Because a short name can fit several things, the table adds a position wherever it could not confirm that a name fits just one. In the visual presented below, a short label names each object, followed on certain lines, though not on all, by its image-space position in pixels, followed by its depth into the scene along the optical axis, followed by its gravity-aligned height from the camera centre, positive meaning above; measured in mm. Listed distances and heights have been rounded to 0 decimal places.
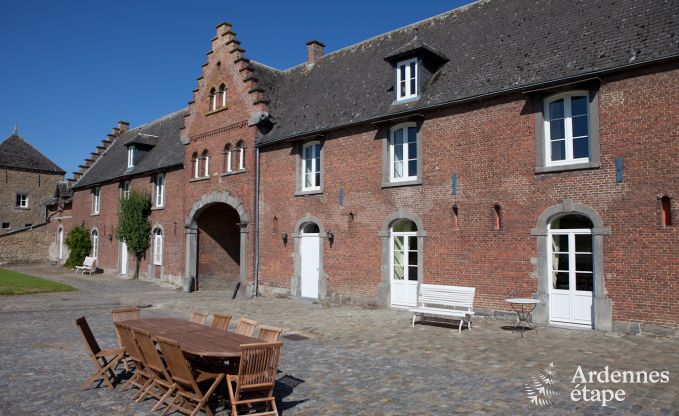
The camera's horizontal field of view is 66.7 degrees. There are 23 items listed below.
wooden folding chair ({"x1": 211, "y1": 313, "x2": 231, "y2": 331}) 7956 -1177
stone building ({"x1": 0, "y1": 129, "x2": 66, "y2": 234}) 40250 +4910
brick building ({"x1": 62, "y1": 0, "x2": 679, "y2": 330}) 10656 +2275
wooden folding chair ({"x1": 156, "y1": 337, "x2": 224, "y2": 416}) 5520 -1491
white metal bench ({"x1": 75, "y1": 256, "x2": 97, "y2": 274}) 28288 -1246
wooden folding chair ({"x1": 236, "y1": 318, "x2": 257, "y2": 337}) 7244 -1155
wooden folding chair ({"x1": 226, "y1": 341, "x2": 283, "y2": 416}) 5508 -1397
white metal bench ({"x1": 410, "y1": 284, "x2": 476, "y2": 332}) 11422 -1196
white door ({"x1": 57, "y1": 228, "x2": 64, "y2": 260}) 35312 +135
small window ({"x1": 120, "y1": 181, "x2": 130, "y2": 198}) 27348 +3006
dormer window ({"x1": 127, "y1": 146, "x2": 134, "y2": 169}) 27192 +4635
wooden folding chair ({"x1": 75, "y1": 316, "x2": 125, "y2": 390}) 6910 -1509
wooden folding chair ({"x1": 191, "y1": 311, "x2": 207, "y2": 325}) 8320 -1159
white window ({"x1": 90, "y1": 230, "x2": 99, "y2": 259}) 29922 +77
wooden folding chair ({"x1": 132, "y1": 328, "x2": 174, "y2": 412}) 6066 -1503
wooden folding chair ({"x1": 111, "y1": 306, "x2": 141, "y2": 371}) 8123 -1116
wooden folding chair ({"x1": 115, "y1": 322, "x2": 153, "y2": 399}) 6543 -1466
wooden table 5664 -1164
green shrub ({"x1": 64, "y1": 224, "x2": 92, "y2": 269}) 30594 +5
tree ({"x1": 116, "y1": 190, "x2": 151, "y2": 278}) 25250 +1013
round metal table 10859 -1383
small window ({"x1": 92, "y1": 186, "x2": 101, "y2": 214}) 30469 +2639
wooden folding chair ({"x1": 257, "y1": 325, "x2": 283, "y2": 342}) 6371 -1097
